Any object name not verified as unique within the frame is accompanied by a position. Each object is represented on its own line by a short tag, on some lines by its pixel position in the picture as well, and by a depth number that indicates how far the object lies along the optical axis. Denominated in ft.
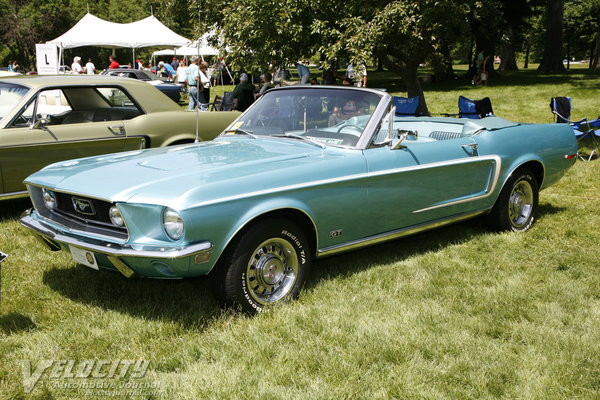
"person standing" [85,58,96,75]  72.11
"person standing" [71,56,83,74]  69.33
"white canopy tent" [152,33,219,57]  89.20
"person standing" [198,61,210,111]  52.13
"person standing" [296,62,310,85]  45.06
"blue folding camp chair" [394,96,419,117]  36.37
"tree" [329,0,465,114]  36.68
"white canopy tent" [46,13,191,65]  69.82
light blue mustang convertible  11.01
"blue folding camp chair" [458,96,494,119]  36.96
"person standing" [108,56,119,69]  74.69
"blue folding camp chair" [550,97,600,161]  31.68
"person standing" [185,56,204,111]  47.29
